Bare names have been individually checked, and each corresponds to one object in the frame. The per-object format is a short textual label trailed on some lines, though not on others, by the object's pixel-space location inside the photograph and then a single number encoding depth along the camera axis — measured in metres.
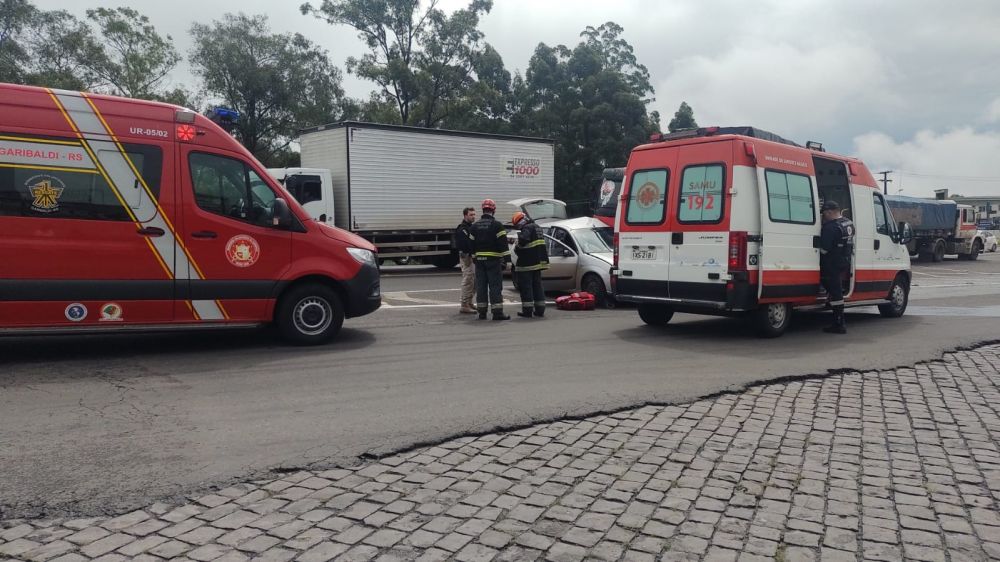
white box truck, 19.02
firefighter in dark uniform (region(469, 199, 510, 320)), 11.12
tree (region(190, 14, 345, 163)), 37.12
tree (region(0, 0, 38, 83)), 33.59
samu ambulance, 8.98
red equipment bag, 12.99
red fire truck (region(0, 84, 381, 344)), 7.20
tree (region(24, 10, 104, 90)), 34.66
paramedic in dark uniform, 9.81
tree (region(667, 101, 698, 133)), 45.34
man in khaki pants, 11.86
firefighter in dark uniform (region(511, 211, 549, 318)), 11.62
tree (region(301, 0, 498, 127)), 39.66
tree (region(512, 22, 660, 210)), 40.03
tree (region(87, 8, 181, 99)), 38.28
